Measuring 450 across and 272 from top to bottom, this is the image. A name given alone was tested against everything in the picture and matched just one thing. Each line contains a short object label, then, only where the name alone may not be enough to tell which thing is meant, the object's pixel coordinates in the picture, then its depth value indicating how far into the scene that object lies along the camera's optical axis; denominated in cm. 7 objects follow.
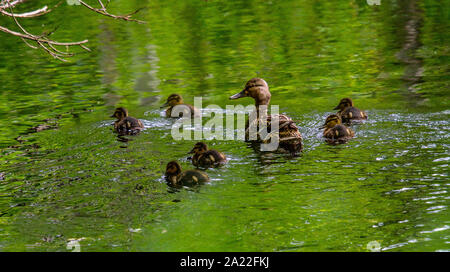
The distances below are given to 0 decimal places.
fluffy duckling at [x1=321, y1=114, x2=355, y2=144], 1360
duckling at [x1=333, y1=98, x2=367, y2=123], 1515
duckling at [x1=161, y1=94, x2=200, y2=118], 1714
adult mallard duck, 1347
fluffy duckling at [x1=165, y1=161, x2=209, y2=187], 1150
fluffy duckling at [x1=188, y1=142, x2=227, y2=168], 1245
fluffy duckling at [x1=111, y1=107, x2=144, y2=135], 1565
